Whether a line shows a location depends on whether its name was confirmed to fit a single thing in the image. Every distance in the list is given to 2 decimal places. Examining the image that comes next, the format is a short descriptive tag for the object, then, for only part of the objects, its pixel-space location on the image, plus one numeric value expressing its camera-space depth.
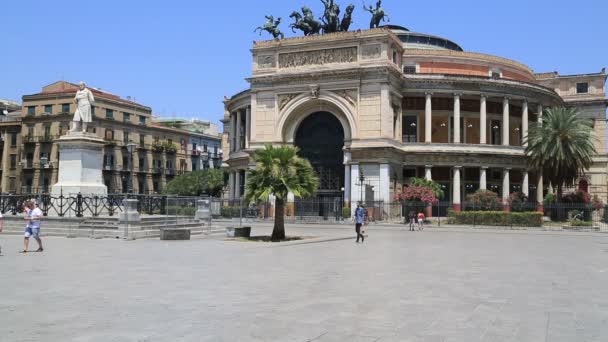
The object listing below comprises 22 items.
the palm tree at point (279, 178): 28.22
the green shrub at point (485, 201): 53.09
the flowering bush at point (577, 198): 54.75
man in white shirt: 19.84
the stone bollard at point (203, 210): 33.83
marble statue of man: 28.20
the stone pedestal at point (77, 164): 27.59
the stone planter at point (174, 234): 26.39
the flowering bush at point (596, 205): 50.84
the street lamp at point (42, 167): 78.86
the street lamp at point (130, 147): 38.09
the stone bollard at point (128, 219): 26.52
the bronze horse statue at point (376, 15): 59.06
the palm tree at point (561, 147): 52.32
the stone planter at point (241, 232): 29.59
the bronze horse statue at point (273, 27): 61.84
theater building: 55.94
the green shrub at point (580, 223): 47.01
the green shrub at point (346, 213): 54.78
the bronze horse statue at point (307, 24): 61.62
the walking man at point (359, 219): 28.08
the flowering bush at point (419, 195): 51.91
